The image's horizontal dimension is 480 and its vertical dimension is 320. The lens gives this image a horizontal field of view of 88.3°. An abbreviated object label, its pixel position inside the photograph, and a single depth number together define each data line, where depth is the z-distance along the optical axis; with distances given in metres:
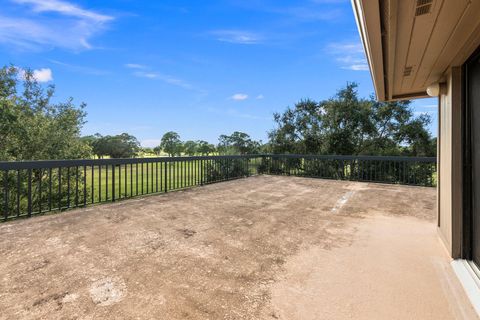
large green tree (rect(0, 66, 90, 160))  8.02
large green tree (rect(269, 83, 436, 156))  10.52
